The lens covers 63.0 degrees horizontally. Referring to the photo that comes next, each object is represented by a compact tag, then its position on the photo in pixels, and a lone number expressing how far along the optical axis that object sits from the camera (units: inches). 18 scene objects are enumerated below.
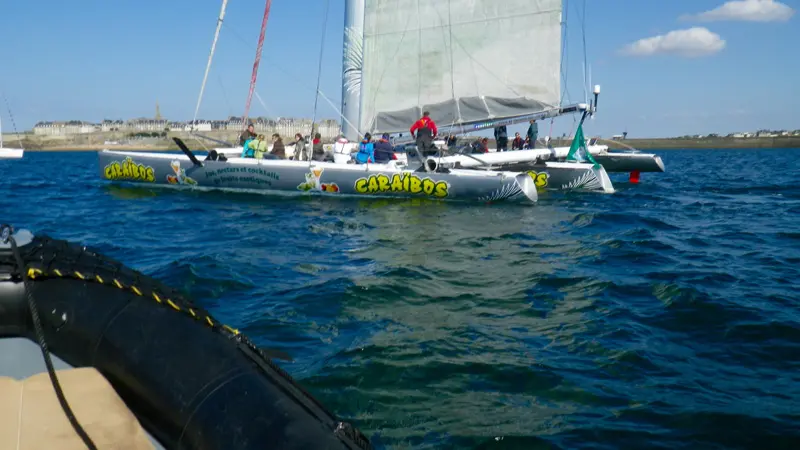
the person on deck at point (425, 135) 598.5
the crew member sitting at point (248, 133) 667.6
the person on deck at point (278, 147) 659.4
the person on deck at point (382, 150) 618.8
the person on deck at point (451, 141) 723.5
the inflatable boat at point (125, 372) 97.0
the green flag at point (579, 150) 688.4
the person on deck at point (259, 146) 633.7
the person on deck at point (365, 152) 609.6
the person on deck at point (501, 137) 802.8
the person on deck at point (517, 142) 844.4
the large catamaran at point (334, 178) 542.0
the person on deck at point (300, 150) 630.5
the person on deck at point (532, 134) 783.2
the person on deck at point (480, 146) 745.2
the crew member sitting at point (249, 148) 637.3
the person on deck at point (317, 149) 650.8
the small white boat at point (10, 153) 1493.6
